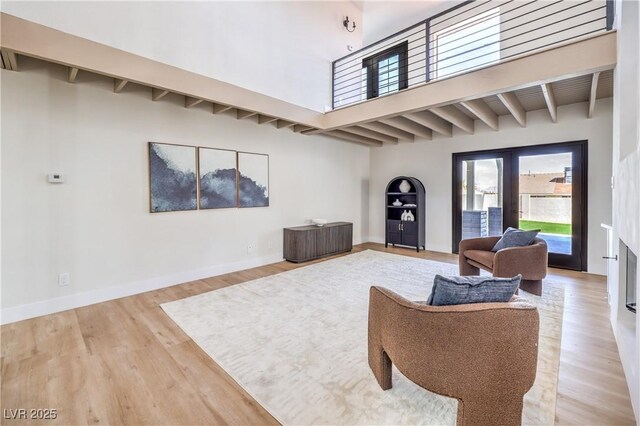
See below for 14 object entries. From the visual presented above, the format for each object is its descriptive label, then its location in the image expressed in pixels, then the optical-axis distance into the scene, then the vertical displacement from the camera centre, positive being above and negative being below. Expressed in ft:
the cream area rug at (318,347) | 5.35 -3.71
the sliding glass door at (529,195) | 14.74 +0.66
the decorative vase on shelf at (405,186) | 20.94 +1.54
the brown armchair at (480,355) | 4.41 -2.35
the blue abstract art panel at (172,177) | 12.23 +1.36
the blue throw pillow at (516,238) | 11.13 -1.27
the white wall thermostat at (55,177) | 9.82 +1.06
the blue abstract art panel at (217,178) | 13.82 +1.47
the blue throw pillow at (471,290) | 4.83 -1.42
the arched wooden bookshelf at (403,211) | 20.20 -0.56
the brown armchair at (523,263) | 10.34 -2.12
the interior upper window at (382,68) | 20.68 +10.60
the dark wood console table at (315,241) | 16.65 -2.11
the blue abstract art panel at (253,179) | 15.37 +1.55
